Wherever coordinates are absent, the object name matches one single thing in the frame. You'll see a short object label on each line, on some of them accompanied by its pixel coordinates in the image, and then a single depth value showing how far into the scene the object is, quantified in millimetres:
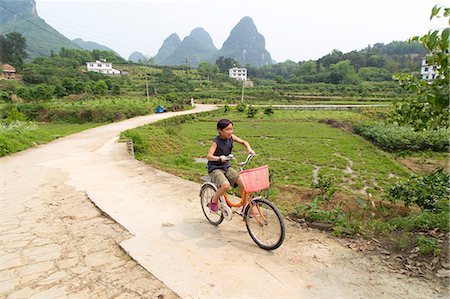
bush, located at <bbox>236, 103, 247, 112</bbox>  32781
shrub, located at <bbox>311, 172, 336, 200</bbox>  5355
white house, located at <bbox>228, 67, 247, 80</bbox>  94438
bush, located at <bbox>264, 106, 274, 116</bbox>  30316
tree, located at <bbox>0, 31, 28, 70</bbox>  58500
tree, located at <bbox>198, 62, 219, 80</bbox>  75000
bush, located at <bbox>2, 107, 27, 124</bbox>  14689
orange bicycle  3154
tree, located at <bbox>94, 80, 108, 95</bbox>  36750
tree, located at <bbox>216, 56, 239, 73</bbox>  101250
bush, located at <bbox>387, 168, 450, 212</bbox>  4082
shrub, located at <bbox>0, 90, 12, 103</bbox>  31681
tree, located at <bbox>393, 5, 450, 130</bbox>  2334
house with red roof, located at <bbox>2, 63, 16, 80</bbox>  49844
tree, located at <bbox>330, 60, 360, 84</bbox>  68125
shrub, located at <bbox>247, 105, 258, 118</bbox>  29238
